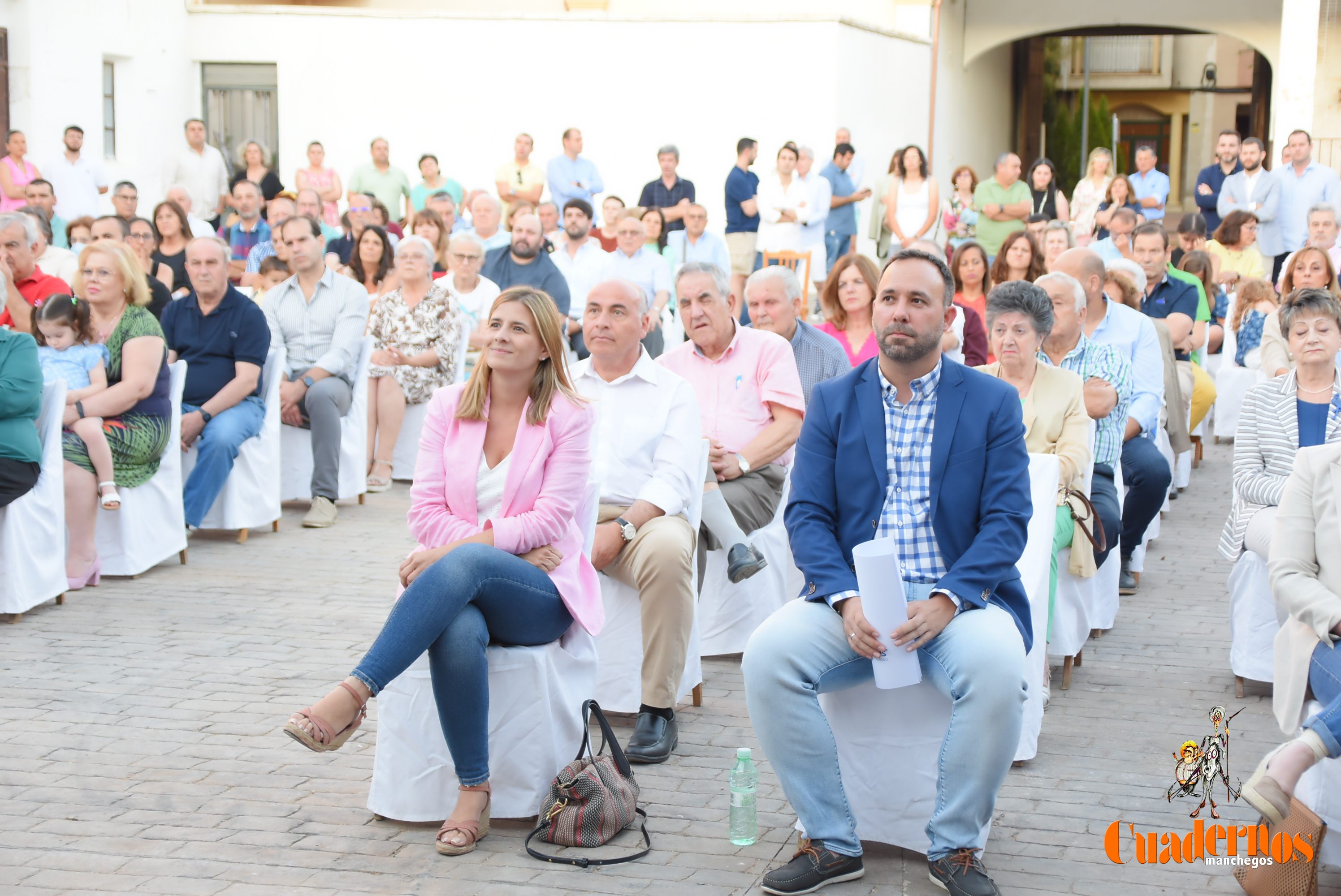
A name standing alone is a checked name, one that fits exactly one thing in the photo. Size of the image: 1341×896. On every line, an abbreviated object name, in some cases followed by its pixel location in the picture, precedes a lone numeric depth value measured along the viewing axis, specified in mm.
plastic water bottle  3766
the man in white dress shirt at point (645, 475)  4574
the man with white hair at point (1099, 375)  5672
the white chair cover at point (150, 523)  6590
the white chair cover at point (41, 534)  5820
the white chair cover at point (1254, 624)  5016
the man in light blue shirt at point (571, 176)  17031
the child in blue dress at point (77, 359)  6387
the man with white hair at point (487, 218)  11914
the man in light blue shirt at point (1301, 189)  14070
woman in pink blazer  3676
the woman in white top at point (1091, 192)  15586
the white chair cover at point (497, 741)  3865
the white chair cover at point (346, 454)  8281
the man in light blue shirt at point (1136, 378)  6375
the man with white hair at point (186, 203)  14123
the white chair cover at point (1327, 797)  3445
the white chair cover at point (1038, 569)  4379
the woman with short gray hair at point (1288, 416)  4840
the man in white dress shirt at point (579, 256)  12039
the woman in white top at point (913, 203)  15078
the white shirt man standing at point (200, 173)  16438
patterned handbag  3740
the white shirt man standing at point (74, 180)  15281
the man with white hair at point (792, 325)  6051
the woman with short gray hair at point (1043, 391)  5012
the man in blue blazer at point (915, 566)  3441
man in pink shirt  5570
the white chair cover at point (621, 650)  4801
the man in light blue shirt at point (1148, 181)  16125
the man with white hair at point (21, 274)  6805
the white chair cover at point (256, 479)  7383
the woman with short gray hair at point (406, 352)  8984
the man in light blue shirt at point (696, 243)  13758
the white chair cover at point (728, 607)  5516
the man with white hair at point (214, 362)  7230
